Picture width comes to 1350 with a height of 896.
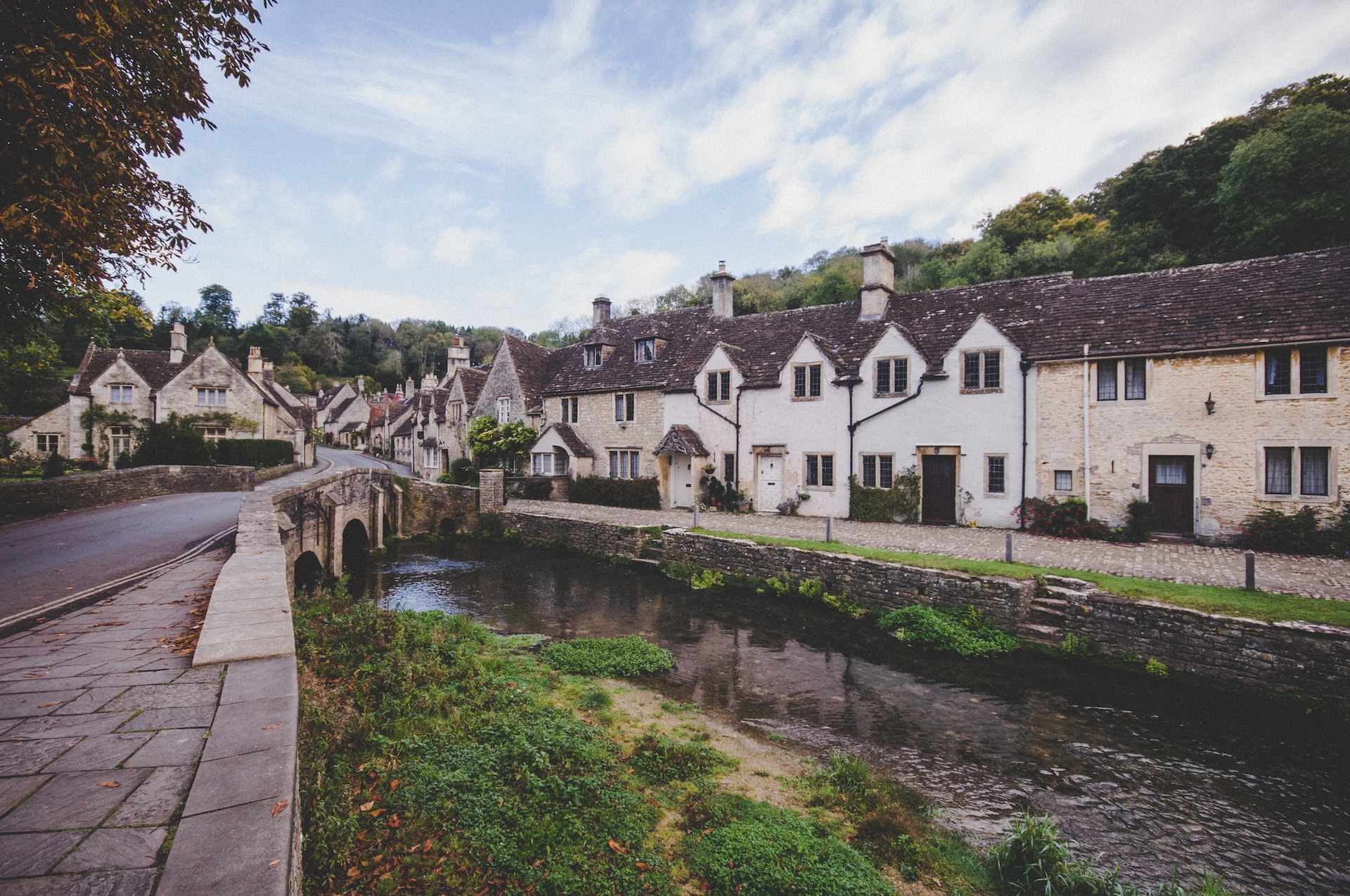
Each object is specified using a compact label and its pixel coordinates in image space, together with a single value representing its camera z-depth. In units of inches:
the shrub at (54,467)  1000.9
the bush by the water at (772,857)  214.4
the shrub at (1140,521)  706.8
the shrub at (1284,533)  622.2
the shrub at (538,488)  1269.7
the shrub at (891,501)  879.7
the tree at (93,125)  272.4
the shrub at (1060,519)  733.9
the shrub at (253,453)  1398.9
